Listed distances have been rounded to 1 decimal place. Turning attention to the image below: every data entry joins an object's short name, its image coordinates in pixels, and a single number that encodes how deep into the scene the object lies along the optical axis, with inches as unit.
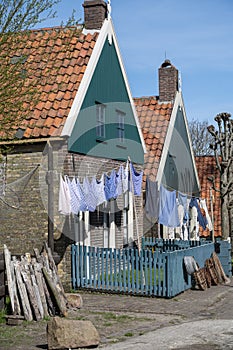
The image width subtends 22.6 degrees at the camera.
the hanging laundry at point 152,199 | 745.6
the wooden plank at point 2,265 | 460.4
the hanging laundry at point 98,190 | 599.2
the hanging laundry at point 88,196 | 583.2
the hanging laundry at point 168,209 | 776.9
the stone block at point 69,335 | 357.4
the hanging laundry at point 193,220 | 930.1
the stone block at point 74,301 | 511.6
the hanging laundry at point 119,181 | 639.5
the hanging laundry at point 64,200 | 560.7
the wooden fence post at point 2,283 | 458.0
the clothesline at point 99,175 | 631.2
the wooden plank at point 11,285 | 444.8
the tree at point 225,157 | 874.0
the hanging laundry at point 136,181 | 685.3
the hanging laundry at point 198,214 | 951.0
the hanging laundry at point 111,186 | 625.3
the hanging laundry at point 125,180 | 657.6
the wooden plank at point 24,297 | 442.3
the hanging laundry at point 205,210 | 936.9
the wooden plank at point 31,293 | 446.3
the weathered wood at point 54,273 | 481.8
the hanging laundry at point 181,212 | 886.4
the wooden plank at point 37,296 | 451.8
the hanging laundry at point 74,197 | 565.9
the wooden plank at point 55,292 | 462.9
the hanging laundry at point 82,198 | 573.3
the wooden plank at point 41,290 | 458.1
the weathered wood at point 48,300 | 464.3
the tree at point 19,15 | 440.5
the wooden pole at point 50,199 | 601.3
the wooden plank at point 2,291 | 457.4
